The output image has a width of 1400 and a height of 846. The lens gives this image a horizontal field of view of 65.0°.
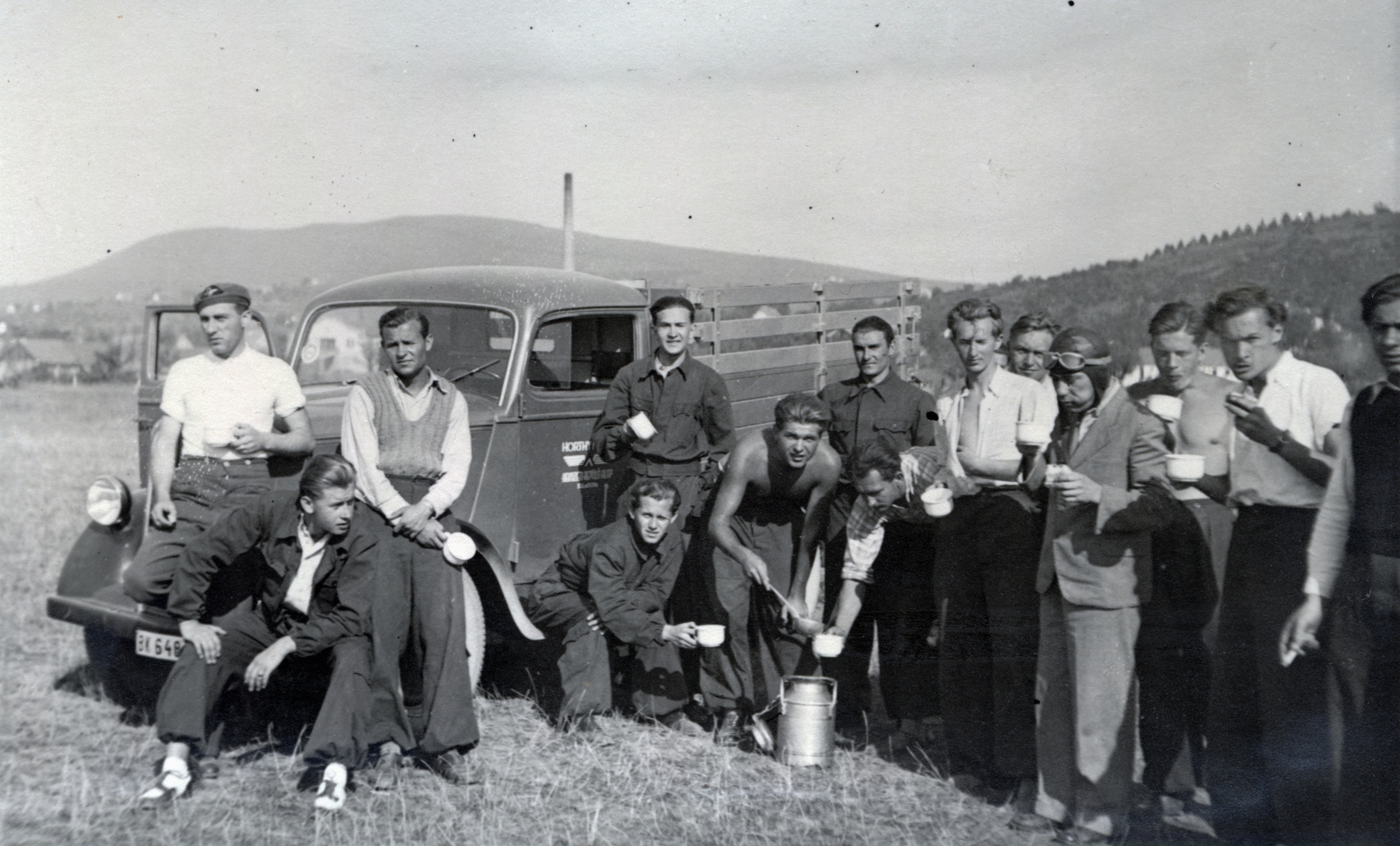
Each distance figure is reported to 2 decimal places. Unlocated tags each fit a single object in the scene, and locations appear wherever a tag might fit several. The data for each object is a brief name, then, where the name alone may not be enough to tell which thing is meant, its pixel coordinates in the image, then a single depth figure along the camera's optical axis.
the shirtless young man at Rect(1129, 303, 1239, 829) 3.66
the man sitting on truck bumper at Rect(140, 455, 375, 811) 3.76
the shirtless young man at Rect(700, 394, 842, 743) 4.49
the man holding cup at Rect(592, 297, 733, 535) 5.12
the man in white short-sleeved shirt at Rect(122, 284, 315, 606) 4.43
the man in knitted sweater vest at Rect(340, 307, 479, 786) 4.08
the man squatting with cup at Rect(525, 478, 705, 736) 4.60
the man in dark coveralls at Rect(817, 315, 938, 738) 4.52
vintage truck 4.93
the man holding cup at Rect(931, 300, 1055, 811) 4.02
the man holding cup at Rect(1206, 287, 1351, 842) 3.29
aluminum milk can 4.27
